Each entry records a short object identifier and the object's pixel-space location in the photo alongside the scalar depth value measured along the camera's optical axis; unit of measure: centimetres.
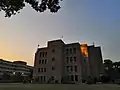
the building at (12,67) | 4981
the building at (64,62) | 2619
